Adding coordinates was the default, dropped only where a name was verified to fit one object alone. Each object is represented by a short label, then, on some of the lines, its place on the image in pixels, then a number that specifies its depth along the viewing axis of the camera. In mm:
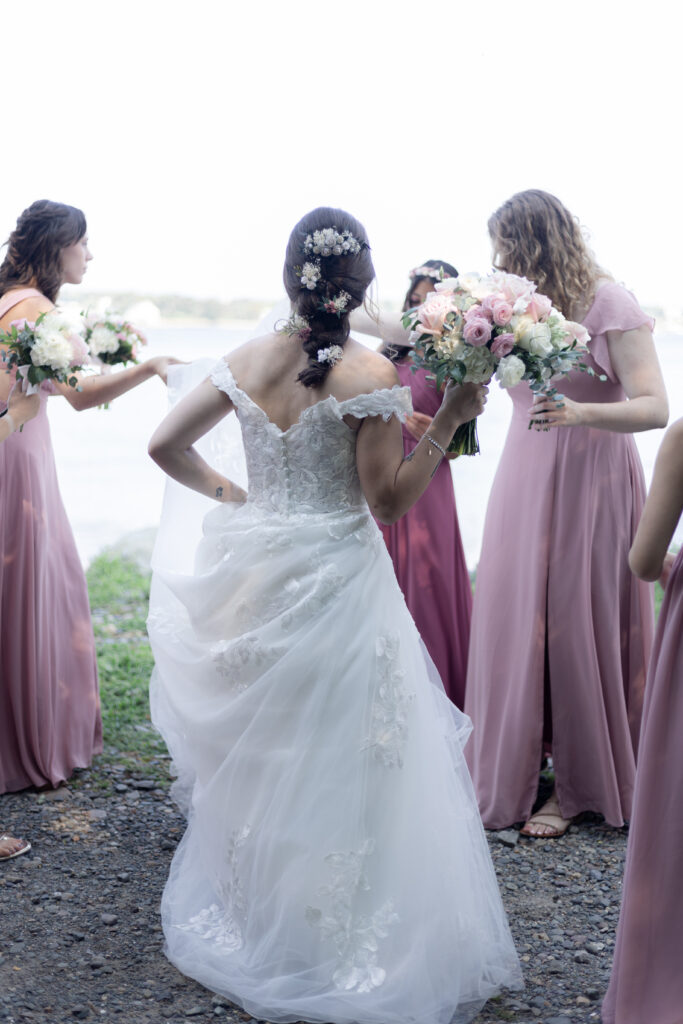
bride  2822
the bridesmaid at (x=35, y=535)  4344
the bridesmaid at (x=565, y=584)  3824
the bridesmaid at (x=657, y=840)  2459
